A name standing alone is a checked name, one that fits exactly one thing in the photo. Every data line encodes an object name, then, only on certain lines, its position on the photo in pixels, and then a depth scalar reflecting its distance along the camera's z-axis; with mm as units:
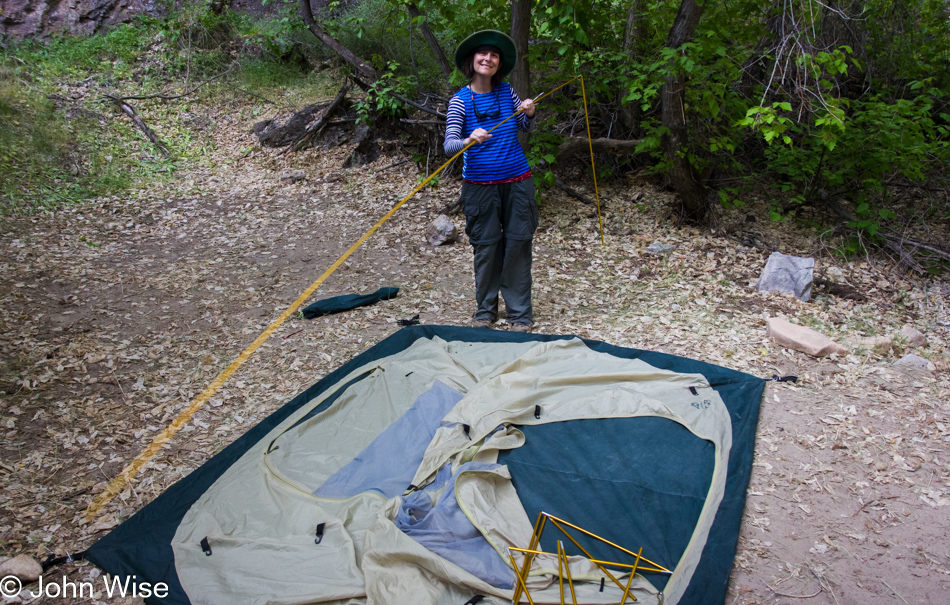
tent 1777
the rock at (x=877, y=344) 3275
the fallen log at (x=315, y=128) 6547
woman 3172
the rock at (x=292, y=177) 6154
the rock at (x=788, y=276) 4055
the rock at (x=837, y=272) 4422
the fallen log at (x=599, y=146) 5250
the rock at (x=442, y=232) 4988
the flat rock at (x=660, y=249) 4789
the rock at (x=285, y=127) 6633
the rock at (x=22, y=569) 1874
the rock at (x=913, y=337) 3436
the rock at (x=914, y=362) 3084
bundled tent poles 1667
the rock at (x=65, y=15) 7793
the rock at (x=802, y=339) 3189
